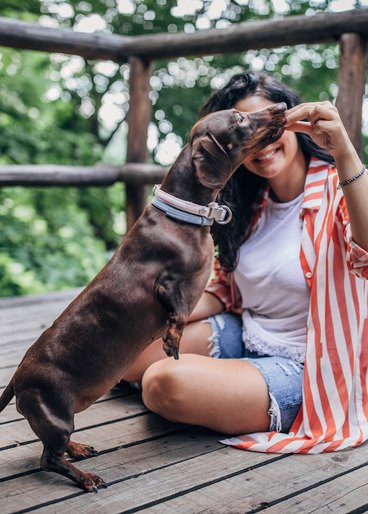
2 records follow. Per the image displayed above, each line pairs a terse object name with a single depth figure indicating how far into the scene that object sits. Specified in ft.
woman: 6.84
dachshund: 5.97
